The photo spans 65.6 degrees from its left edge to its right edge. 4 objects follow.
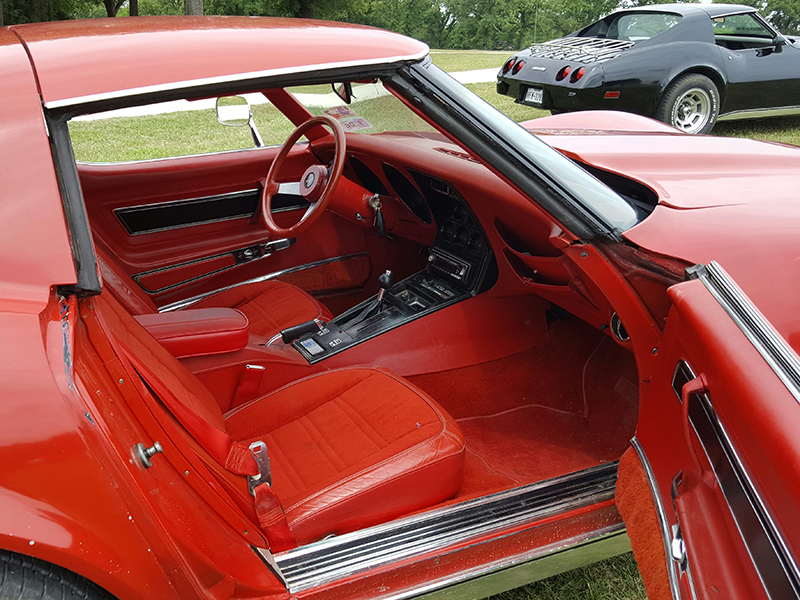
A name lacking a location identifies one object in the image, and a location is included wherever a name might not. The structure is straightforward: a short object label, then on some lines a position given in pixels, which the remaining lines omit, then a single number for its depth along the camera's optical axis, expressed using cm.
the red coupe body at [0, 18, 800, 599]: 109
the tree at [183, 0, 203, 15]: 1104
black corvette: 640
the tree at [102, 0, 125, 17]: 2392
